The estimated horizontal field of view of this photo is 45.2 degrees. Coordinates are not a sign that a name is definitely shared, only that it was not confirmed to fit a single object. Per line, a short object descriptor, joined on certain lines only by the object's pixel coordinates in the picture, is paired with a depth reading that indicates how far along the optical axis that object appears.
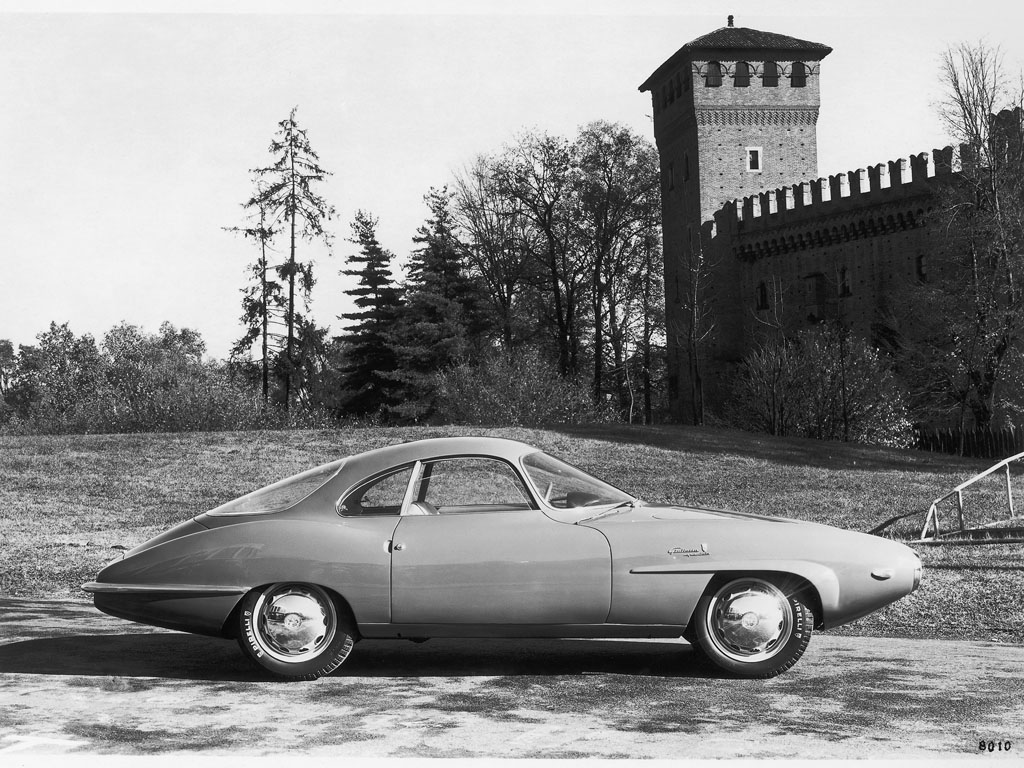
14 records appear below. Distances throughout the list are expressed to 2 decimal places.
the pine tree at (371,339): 60.22
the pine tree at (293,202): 46.81
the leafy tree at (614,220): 66.69
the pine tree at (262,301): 47.56
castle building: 62.91
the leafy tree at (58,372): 86.25
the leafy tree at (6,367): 116.06
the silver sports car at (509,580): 6.51
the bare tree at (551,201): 65.69
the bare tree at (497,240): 66.62
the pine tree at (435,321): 57.94
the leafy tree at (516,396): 37.94
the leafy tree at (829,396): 39.66
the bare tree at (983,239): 38.06
